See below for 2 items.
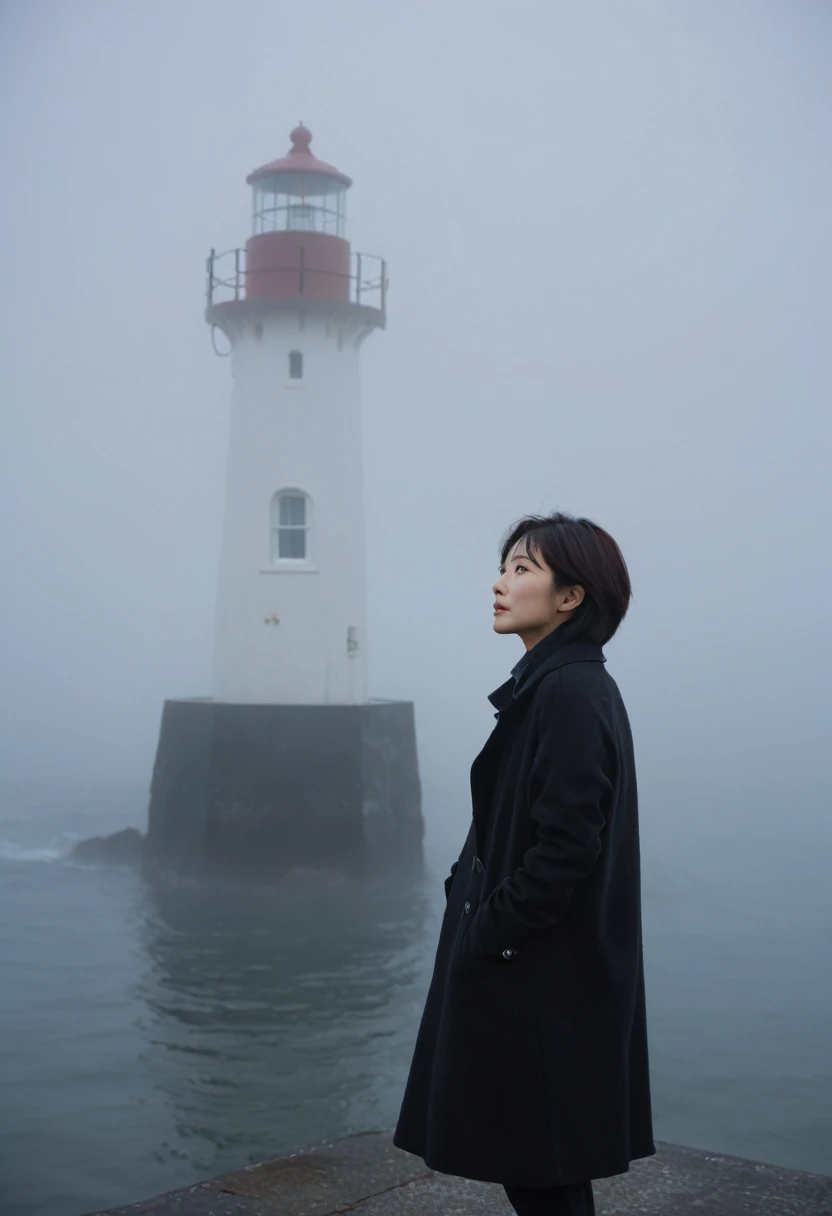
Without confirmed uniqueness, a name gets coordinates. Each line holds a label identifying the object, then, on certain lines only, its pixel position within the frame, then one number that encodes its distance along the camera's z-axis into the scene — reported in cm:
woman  206
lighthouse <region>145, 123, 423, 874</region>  1128
